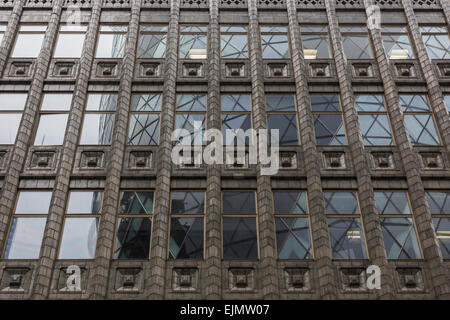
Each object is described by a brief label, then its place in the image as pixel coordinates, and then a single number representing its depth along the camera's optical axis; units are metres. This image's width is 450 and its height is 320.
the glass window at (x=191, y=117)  16.75
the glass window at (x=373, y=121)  16.80
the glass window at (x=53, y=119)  16.75
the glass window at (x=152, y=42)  18.95
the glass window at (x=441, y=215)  14.73
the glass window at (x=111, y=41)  18.94
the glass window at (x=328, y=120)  16.78
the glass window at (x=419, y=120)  16.84
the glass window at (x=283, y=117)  16.81
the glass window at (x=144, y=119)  16.81
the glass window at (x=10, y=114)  16.77
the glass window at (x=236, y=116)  16.78
